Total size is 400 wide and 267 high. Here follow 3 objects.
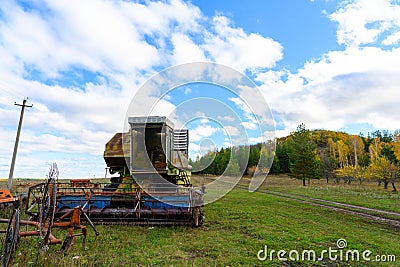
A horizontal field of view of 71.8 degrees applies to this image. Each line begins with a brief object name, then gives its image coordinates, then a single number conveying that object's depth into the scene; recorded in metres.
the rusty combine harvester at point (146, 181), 8.54
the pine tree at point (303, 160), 40.50
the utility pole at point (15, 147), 23.88
